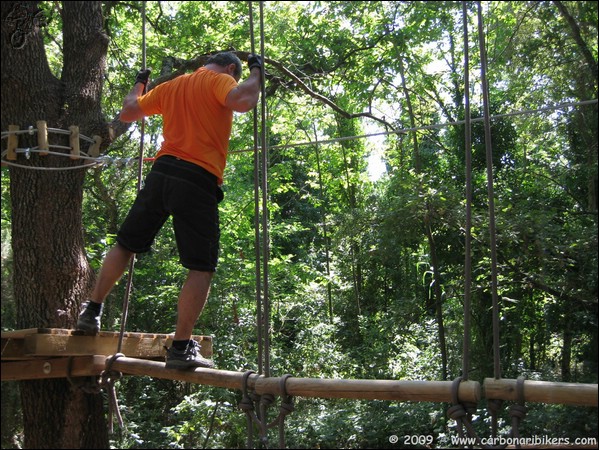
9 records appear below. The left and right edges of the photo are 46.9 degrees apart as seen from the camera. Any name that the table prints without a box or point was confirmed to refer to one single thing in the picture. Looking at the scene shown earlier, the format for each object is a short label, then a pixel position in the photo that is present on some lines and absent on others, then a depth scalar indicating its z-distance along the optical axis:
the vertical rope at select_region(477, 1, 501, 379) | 2.36
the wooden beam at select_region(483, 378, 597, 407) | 2.09
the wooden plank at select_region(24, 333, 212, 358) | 2.97
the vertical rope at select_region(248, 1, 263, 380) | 2.84
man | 2.84
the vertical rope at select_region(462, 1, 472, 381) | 2.38
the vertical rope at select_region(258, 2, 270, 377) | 2.71
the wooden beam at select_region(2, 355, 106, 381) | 3.17
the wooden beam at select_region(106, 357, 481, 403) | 2.39
